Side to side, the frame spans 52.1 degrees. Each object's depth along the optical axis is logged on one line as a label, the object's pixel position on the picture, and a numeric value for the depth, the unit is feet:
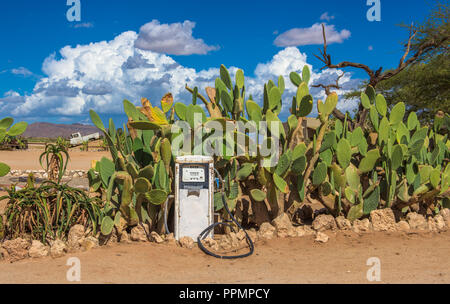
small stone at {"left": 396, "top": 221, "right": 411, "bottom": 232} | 16.63
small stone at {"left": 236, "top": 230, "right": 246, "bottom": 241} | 14.68
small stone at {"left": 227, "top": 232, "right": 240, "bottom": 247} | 14.49
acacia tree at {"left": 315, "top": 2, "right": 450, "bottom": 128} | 48.75
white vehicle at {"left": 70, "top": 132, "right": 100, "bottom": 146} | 91.76
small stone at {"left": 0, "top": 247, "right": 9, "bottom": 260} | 13.58
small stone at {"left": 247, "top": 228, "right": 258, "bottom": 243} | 15.20
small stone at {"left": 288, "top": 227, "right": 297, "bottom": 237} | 15.69
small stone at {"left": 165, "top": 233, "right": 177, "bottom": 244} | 14.87
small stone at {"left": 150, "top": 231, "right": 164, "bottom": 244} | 14.96
